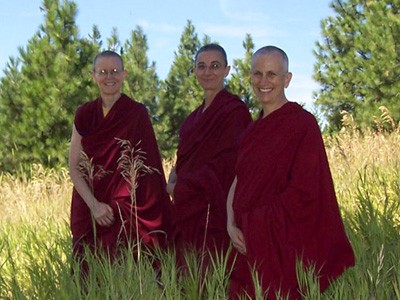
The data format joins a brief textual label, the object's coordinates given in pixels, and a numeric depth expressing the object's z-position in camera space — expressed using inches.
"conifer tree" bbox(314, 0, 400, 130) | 856.3
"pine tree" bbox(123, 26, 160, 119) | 961.5
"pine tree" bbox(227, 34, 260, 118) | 940.6
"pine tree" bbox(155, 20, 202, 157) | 940.9
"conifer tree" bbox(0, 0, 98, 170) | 676.1
